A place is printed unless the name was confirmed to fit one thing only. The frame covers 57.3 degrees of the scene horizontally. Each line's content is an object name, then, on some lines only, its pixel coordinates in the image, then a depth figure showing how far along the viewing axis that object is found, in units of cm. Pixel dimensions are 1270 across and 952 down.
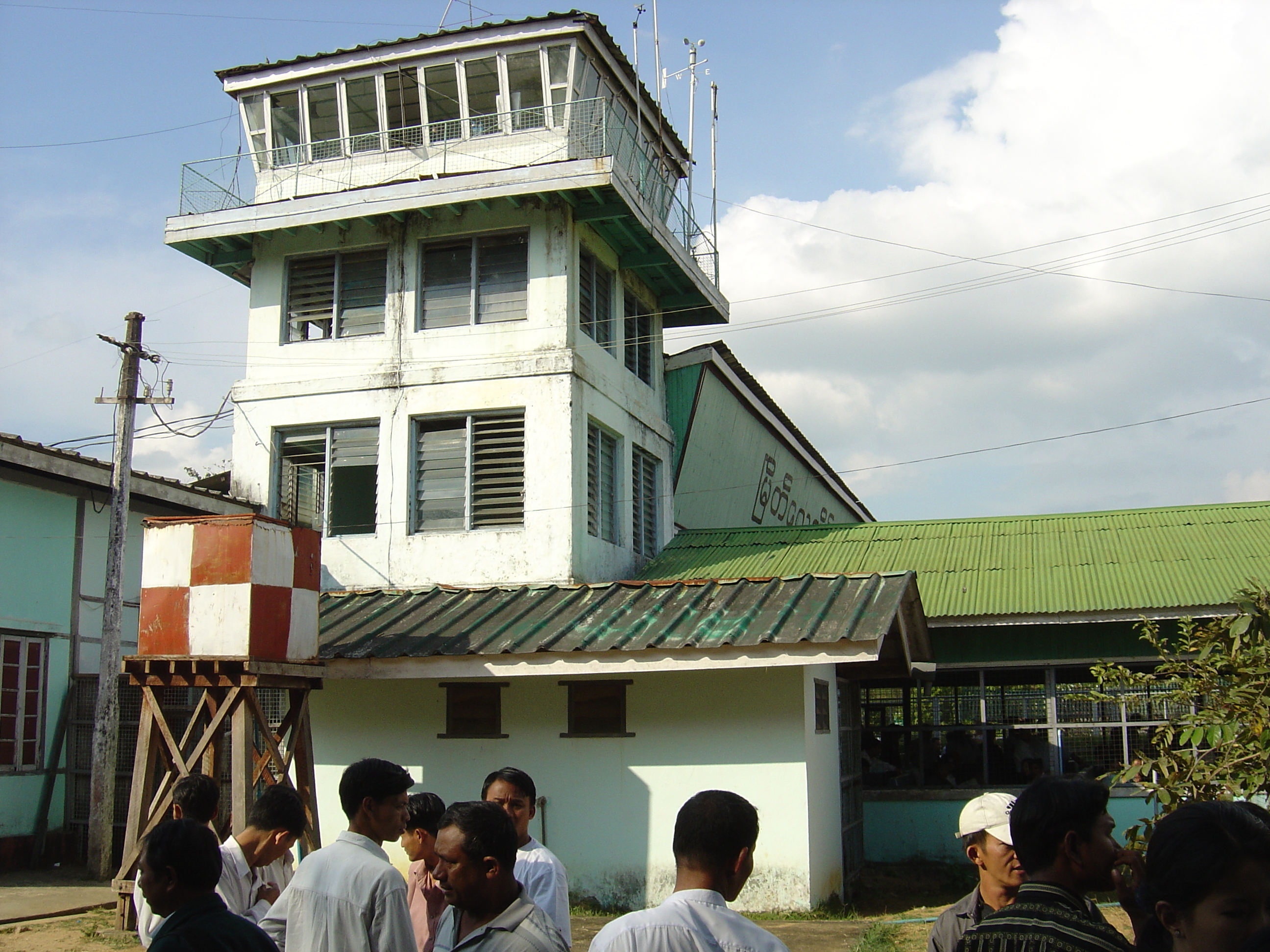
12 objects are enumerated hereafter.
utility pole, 1377
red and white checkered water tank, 1073
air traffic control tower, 1581
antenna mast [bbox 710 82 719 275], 1925
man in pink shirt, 527
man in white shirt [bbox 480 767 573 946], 499
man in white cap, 445
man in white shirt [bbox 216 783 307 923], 530
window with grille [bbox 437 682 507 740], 1321
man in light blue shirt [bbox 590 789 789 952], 316
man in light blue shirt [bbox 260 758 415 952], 435
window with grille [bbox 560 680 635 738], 1280
